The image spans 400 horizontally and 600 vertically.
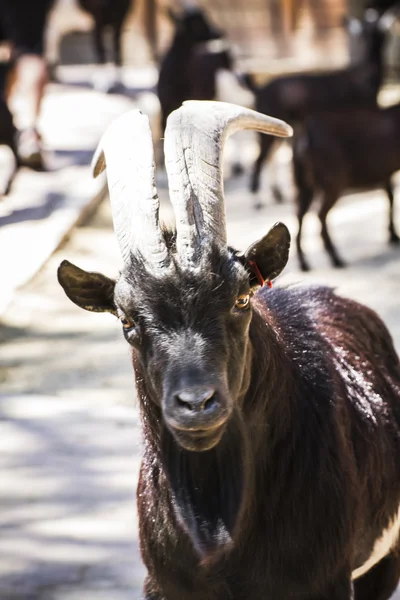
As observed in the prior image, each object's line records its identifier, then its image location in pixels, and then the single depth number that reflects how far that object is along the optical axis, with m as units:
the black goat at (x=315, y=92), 12.57
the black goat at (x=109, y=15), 17.95
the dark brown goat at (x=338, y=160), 9.71
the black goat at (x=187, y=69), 13.38
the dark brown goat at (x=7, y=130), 11.02
